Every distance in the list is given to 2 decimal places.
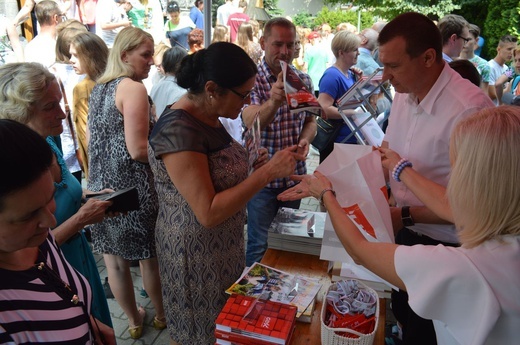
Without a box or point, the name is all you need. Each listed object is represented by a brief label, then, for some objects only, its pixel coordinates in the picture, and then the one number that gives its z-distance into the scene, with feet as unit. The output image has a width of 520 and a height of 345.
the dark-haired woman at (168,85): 11.70
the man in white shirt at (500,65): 18.84
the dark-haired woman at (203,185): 5.27
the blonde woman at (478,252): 3.30
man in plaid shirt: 9.43
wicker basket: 4.29
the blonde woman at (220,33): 20.26
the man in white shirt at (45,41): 14.69
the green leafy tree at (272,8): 74.74
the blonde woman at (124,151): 7.93
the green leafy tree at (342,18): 71.17
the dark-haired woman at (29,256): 3.23
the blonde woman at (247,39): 17.43
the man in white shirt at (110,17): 19.81
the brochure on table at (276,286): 5.21
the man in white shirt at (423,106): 6.00
